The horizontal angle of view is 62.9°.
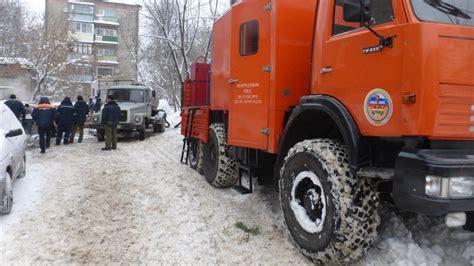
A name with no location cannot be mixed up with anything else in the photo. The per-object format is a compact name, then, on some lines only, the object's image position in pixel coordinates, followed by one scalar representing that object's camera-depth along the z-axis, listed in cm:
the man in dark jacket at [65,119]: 1366
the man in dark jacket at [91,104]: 2124
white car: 548
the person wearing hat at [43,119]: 1185
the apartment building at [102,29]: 5512
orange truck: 310
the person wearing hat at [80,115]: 1460
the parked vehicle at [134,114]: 1553
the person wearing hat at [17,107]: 1294
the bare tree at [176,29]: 2106
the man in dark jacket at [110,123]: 1276
